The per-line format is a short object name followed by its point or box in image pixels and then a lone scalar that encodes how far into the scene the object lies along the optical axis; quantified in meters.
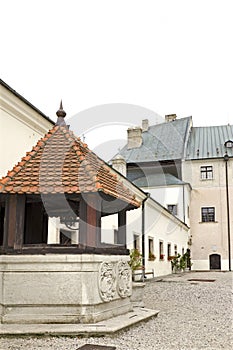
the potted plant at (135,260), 14.45
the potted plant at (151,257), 20.36
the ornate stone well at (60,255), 6.48
